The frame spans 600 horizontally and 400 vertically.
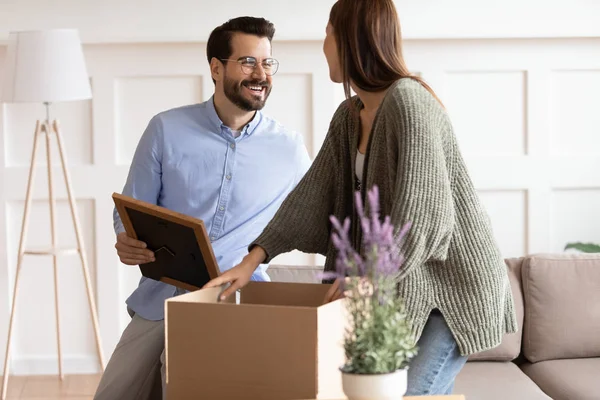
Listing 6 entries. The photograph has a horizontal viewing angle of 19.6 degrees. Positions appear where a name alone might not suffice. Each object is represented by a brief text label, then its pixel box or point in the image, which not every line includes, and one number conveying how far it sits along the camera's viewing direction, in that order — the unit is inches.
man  216.8
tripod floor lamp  260.1
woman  161.6
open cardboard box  155.6
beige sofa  228.6
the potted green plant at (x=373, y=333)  136.9
